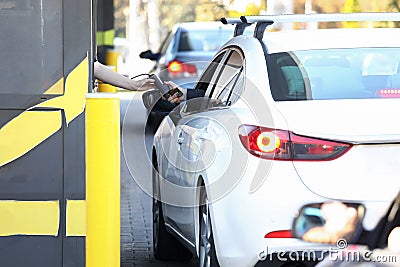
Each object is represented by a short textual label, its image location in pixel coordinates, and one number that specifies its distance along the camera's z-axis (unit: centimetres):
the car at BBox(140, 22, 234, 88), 3200
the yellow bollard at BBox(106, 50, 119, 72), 3823
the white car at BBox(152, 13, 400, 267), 1030
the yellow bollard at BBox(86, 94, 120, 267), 1082
